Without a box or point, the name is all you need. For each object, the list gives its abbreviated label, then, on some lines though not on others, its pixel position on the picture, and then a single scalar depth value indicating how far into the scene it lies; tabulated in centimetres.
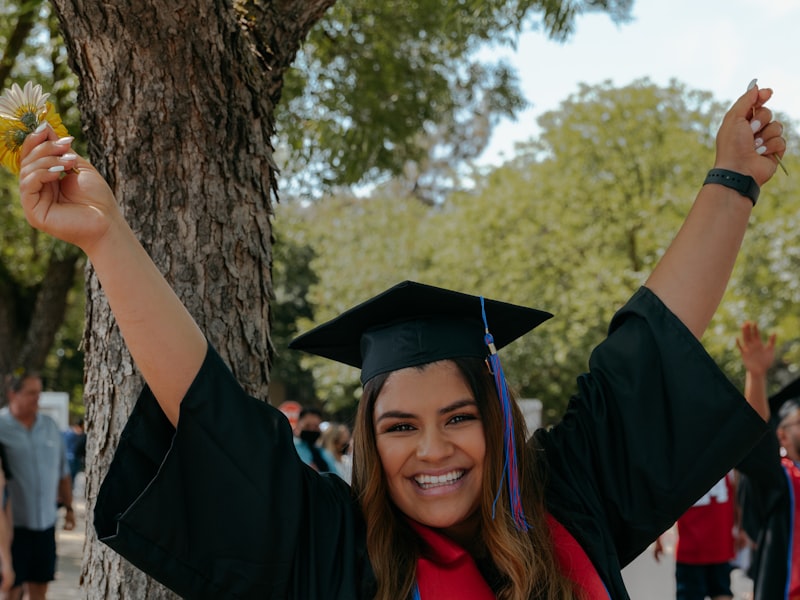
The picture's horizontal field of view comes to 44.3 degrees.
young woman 195
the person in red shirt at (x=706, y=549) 770
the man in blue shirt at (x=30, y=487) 727
